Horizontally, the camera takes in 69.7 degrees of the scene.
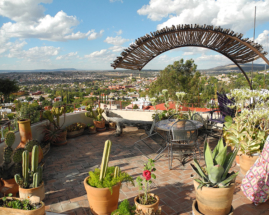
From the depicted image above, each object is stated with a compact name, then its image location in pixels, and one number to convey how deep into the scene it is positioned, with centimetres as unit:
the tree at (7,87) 1828
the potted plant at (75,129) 591
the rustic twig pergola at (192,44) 427
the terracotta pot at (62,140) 517
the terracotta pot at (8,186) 278
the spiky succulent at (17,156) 297
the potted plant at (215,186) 189
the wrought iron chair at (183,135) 362
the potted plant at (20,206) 194
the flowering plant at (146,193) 207
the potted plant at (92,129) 634
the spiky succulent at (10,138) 304
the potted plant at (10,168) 279
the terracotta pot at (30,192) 252
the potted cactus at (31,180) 254
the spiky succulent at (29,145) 329
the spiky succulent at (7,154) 294
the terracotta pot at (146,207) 201
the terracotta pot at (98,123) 656
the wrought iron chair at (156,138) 417
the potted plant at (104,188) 219
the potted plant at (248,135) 311
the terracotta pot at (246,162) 309
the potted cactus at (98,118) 655
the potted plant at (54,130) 500
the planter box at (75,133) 589
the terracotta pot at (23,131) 356
